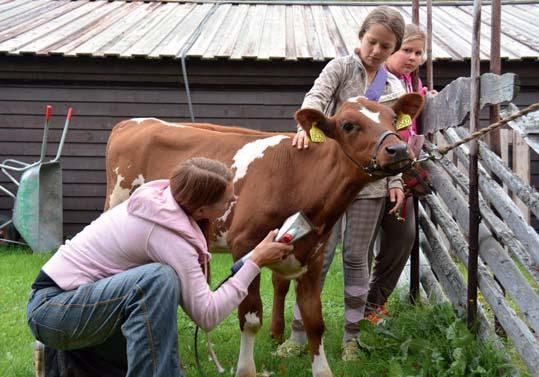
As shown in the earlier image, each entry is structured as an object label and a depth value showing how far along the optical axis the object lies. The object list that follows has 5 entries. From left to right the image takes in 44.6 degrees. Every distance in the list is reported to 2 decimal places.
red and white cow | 3.67
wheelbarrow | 9.04
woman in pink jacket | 2.91
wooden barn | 10.19
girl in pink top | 4.77
